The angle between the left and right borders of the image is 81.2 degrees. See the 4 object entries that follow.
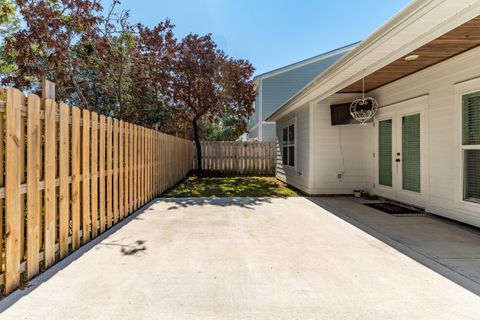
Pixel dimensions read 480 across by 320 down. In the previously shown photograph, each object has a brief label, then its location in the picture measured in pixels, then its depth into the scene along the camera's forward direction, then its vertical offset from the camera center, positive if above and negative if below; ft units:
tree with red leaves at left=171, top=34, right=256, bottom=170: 36.37 +10.30
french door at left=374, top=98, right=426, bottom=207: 17.94 +0.35
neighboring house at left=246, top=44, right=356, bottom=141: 50.80 +14.19
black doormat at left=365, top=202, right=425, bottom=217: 16.81 -3.38
